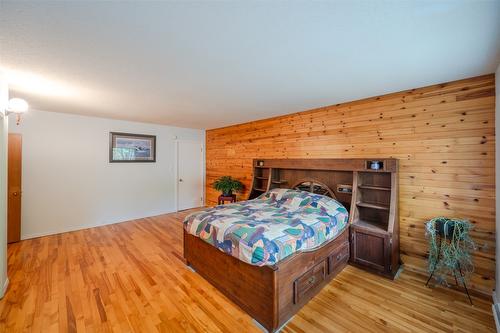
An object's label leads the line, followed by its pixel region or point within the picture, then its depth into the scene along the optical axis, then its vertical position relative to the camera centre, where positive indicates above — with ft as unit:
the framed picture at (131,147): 15.42 +1.38
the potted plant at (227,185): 16.02 -1.46
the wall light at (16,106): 8.09 +2.25
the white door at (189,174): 19.04 -0.78
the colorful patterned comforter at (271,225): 6.32 -2.14
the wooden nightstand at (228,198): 16.08 -2.45
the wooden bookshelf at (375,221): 8.52 -2.51
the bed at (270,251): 6.13 -2.86
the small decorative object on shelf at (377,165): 9.37 +0.09
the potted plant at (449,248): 7.34 -2.92
